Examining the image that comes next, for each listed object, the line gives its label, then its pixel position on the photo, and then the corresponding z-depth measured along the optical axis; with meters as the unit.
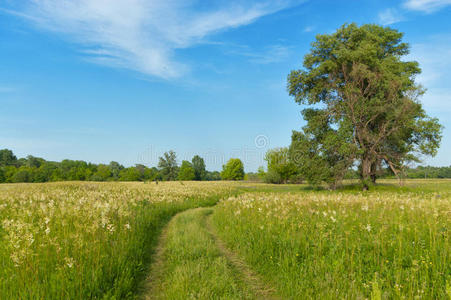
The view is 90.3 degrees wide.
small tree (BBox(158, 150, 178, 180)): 106.38
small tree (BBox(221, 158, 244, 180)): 99.20
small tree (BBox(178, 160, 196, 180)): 99.19
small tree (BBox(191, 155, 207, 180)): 114.49
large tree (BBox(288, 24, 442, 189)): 24.59
